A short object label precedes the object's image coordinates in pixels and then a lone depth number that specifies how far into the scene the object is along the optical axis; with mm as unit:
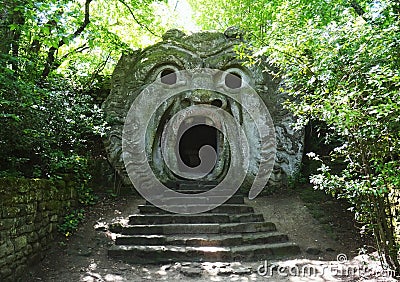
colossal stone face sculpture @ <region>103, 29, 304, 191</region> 7137
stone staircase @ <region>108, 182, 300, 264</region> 4746
